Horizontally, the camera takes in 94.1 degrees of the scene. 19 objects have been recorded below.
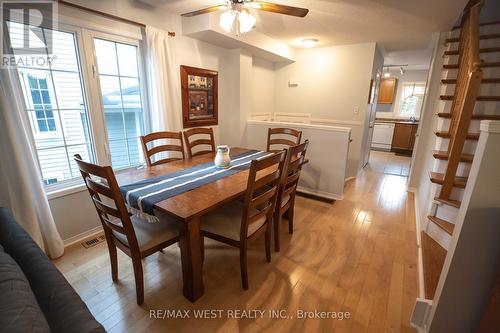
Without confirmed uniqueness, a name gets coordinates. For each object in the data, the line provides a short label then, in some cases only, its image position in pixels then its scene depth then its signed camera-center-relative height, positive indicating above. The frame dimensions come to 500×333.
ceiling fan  1.68 +0.67
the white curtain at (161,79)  2.41 +0.27
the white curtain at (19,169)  1.58 -0.47
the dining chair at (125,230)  1.26 -0.80
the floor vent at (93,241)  2.13 -1.25
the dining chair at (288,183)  1.85 -0.63
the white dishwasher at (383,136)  6.24 -0.73
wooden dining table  1.32 -0.57
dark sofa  0.63 -0.60
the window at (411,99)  6.25 +0.25
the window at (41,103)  1.84 +0.00
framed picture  2.90 +0.11
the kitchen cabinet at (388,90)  6.34 +0.48
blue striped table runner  1.43 -0.55
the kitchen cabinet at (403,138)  5.93 -0.74
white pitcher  2.05 -0.44
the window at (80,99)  1.88 +0.04
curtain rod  1.83 +0.77
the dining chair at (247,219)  1.44 -0.80
